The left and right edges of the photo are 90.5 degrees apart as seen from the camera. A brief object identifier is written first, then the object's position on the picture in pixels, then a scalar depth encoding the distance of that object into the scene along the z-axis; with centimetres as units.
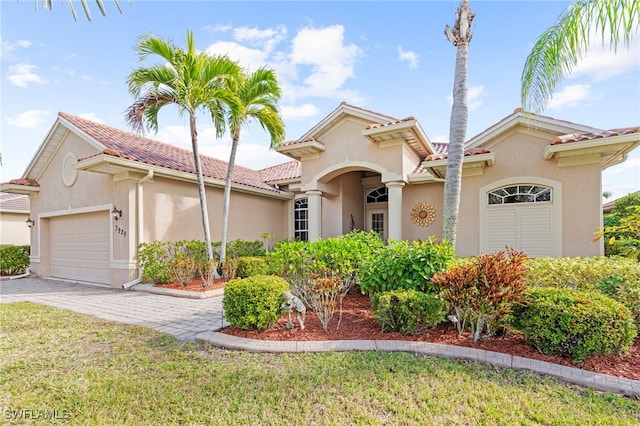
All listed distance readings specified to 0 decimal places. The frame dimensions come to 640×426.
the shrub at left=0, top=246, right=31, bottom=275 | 1530
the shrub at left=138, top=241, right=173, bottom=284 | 1084
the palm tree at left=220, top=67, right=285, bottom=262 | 1108
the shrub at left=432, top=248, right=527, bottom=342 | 471
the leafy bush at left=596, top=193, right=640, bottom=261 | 531
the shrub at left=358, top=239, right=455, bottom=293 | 597
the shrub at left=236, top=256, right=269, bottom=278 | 1127
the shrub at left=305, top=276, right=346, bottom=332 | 566
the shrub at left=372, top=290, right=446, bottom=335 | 520
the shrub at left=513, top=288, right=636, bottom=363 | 413
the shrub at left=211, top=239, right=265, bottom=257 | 1292
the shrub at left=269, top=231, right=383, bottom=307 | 664
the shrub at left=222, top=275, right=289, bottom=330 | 550
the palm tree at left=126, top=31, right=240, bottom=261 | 985
